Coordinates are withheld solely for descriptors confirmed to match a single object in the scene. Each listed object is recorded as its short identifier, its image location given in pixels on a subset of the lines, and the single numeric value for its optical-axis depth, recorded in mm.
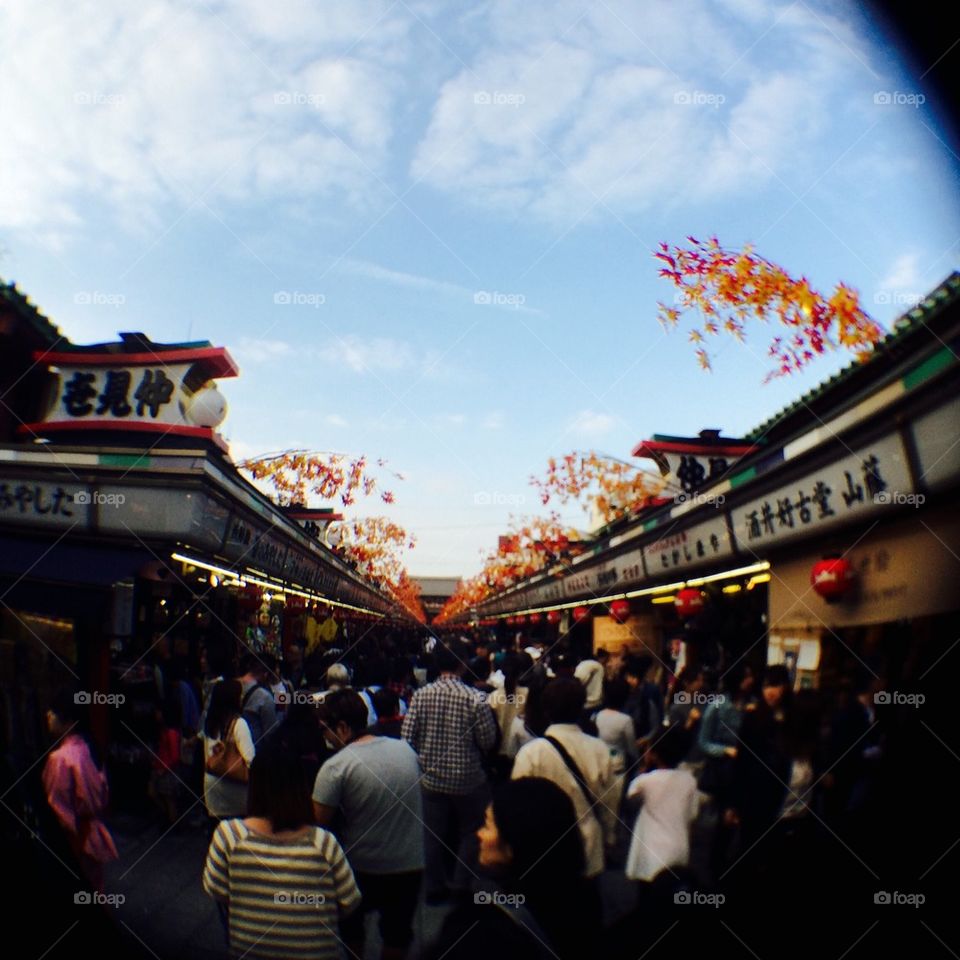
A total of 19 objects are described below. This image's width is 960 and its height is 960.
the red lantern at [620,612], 17016
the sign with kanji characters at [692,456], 14117
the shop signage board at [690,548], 10562
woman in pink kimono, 5723
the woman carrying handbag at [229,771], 6312
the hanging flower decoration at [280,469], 12906
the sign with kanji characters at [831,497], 6297
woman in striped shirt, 3633
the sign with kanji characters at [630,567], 15098
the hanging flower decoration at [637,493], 16027
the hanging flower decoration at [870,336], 7719
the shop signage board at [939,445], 5469
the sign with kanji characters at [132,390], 9172
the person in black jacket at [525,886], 3180
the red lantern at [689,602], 12422
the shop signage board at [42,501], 8469
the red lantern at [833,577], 7746
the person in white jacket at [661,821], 4941
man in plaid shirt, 7047
